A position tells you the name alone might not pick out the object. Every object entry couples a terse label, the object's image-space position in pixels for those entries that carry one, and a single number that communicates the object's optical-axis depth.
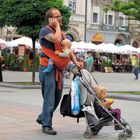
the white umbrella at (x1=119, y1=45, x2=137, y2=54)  48.22
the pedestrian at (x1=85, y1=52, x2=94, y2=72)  36.17
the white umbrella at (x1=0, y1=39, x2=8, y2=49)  40.94
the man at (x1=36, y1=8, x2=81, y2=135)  8.65
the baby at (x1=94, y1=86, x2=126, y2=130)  8.62
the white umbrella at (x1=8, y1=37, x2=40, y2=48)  41.22
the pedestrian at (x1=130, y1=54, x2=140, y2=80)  34.70
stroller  8.54
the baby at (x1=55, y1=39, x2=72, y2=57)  8.57
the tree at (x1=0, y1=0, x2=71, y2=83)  23.61
